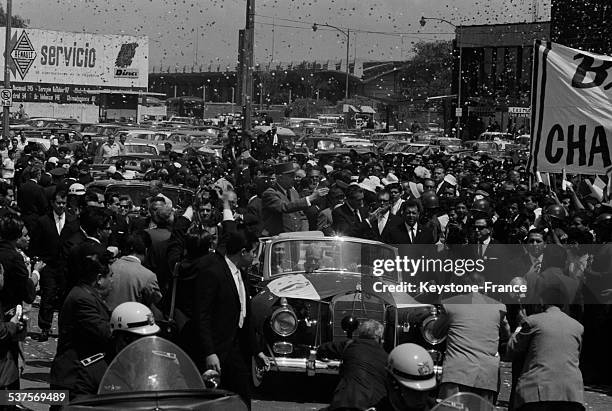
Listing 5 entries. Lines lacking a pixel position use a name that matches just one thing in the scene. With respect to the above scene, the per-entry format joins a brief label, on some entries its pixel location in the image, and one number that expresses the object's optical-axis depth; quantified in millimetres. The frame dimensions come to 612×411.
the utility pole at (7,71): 40812
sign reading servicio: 78000
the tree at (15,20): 130150
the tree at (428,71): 102250
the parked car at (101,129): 47653
